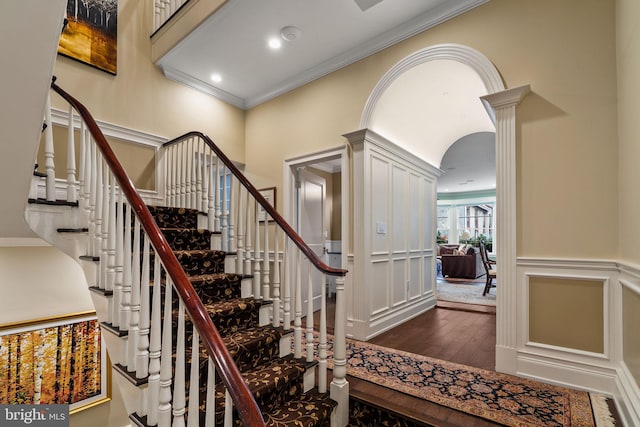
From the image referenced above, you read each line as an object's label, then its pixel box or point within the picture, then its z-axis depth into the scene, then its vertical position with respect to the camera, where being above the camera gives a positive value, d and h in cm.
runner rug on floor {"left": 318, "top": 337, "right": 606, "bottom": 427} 185 -117
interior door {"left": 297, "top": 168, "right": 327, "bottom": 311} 439 +9
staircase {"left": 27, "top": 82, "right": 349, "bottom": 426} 136 -51
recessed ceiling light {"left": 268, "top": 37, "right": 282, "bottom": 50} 330 +196
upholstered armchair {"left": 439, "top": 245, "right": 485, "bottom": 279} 827 -113
